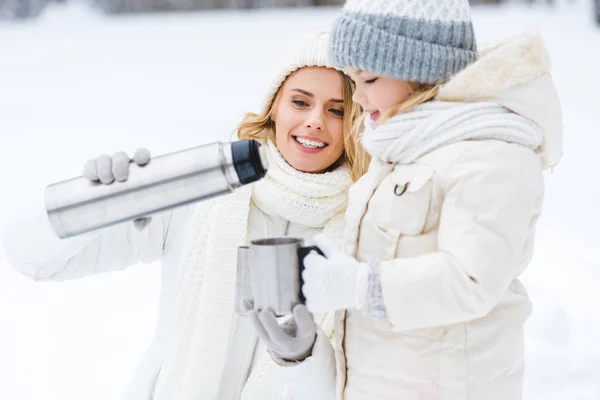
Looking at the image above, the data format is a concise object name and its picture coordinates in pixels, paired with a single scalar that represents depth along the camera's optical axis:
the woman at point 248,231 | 2.53
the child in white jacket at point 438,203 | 2.01
